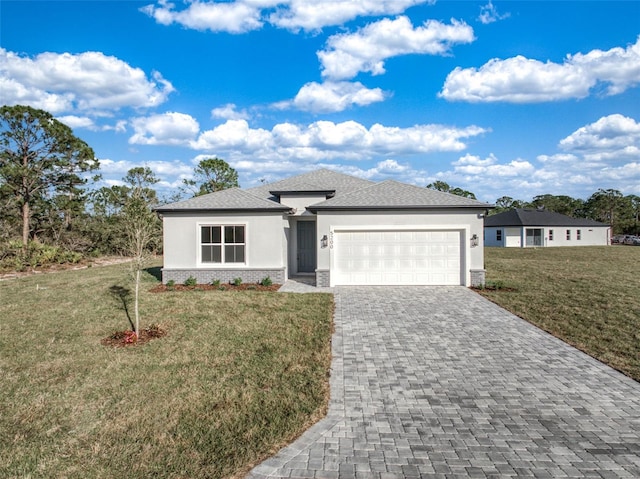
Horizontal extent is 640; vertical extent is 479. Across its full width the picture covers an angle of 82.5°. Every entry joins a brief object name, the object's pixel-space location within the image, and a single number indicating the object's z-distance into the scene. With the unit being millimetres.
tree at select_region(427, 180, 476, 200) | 55125
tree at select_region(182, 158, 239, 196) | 34969
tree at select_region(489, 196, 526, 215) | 70688
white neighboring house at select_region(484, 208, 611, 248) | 39781
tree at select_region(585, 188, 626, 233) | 58125
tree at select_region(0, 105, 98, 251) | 22703
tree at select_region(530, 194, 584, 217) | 61725
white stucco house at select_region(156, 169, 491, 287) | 14023
